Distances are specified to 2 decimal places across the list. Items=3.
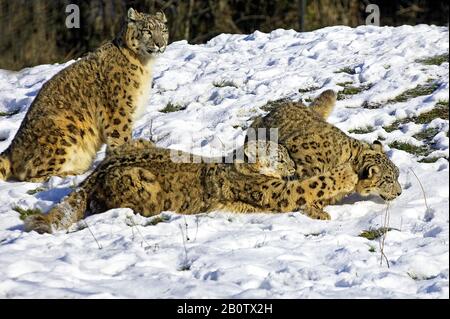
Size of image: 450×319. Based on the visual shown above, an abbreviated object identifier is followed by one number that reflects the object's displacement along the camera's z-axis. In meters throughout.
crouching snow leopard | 18.34
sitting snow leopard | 21.84
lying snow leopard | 18.09
